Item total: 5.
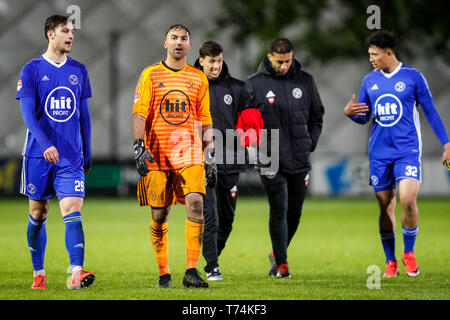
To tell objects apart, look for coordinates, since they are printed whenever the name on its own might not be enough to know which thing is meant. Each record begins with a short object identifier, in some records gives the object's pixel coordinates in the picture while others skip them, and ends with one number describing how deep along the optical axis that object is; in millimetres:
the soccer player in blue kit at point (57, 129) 15273
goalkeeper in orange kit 15477
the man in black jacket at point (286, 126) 18609
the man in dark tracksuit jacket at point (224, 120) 18312
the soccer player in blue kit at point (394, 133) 17984
